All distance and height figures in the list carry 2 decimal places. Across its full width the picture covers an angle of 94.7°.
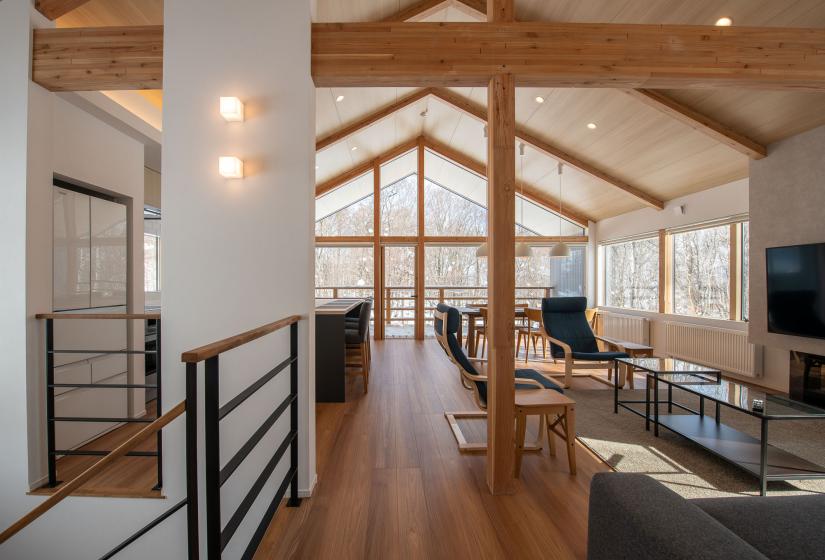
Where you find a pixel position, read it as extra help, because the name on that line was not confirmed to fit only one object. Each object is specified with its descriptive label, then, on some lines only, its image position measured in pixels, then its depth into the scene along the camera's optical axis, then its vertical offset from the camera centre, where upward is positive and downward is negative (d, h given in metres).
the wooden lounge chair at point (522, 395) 2.34 -0.76
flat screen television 3.54 -0.10
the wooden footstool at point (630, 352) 4.30 -0.82
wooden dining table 5.79 -0.59
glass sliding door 7.64 -0.05
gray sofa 0.79 -0.60
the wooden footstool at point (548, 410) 2.32 -0.80
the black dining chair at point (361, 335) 4.07 -0.59
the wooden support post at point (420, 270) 7.52 +0.21
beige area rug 2.29 -1.24
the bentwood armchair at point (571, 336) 4.39 -0.70
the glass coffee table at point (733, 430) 2.21 -1.09
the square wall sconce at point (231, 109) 2.17 +0.99
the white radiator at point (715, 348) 4.46 -0.88
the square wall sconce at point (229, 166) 2.19 +0.66
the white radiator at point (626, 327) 6.14 -0.82
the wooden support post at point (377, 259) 7.46 +0.43
